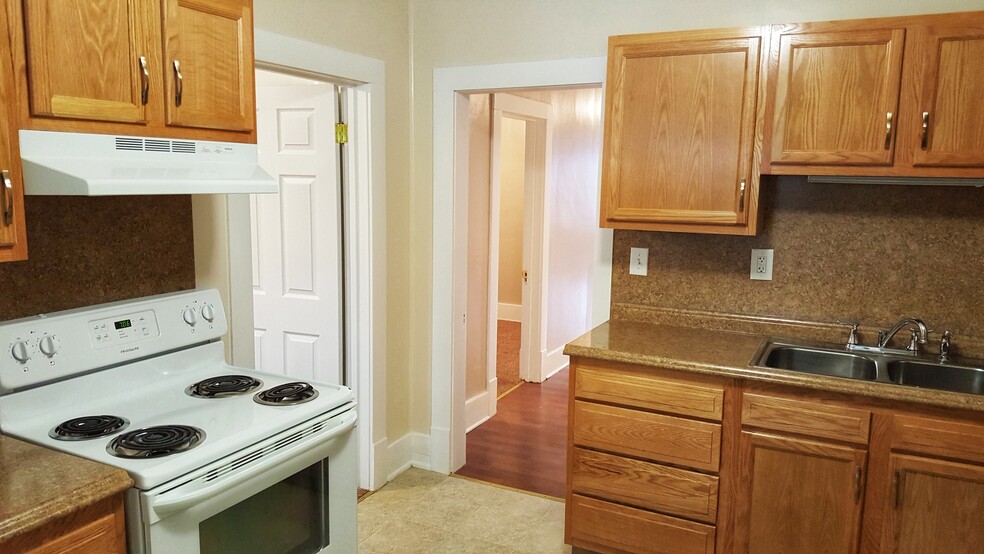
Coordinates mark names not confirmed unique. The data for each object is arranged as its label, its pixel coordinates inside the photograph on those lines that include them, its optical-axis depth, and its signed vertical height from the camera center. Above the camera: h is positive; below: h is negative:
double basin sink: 2.45 -0.56
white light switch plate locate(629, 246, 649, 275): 3.06 -0.24
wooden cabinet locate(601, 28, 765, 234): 2.51 +0.28
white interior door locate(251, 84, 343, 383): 3.21 -0.19
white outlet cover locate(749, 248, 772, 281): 2.85 -0.22
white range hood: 1.57 +0.07
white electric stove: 1.62 -0.59
